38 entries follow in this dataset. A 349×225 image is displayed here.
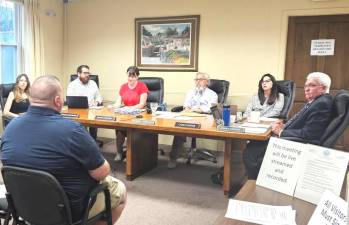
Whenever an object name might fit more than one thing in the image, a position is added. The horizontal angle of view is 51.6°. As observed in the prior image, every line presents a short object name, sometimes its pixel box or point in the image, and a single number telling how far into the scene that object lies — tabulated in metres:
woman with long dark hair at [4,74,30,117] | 4.45
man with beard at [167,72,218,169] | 4.49
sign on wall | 4.50
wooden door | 4.45
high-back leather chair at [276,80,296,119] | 4.03
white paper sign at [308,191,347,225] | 1.07
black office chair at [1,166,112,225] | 1.57
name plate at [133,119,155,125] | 3.22
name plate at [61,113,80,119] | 3.54
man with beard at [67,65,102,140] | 4.75
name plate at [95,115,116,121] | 3.37
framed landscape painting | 5.11
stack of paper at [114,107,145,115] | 3.75
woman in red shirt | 4.39
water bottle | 3.03
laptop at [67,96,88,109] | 4.13
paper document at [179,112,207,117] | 3.71
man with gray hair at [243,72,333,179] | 2.59
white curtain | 5.09
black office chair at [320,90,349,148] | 2.53
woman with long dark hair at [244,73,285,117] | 4.05
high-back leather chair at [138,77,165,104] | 4.76
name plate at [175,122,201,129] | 3.04
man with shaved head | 1.63
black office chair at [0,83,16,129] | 4.53
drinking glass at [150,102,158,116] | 3.75
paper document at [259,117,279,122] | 3.52
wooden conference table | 3.02
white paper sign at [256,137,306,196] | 1.58
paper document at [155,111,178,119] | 3.56
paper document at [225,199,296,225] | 1.32
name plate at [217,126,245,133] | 2.89
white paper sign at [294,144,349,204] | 1.40
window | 4.92
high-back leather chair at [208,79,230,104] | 4.62
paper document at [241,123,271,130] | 3.12
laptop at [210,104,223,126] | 3.16
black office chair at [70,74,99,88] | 5.30
